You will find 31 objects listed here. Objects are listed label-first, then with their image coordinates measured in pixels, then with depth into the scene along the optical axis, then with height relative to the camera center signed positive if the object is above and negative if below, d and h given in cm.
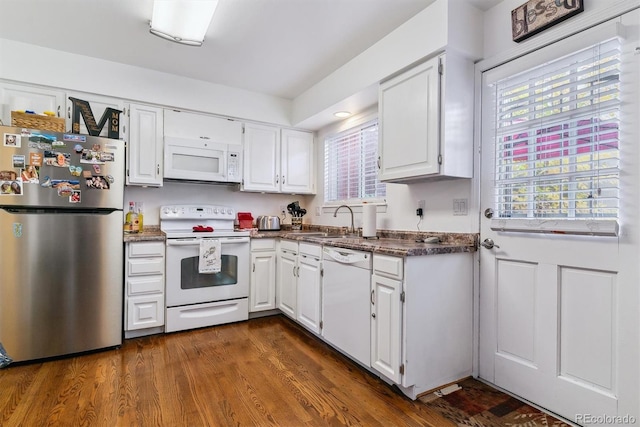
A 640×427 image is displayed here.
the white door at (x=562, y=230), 152 -7
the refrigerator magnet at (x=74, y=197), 240 +11
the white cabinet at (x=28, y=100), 255 +92
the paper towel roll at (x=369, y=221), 266 -5
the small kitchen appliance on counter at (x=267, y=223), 376 -11
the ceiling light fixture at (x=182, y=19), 199 +129
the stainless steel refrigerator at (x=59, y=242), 226 -23
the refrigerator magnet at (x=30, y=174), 227 +26
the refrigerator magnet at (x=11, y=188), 221 +16
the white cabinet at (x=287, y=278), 306 -63
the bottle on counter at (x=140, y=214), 312 -1
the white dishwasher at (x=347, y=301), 213 -62
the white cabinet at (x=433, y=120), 202 +63
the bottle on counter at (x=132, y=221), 307 -8
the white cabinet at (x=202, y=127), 319 +90
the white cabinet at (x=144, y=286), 273 -64
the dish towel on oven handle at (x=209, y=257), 295 -40
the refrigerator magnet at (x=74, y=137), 238 +56
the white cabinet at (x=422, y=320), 185 -63
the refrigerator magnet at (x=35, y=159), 228 +37
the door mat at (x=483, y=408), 167 -107
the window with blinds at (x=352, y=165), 316 +53
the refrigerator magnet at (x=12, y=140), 223 +50
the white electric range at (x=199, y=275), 289 -58
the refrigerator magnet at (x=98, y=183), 245 +23
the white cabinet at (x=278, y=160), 359 +63
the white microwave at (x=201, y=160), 315 +55
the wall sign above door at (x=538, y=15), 167 +111
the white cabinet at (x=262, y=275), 328 -64
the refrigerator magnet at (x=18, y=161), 224 +36
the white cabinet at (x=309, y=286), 266 -62
